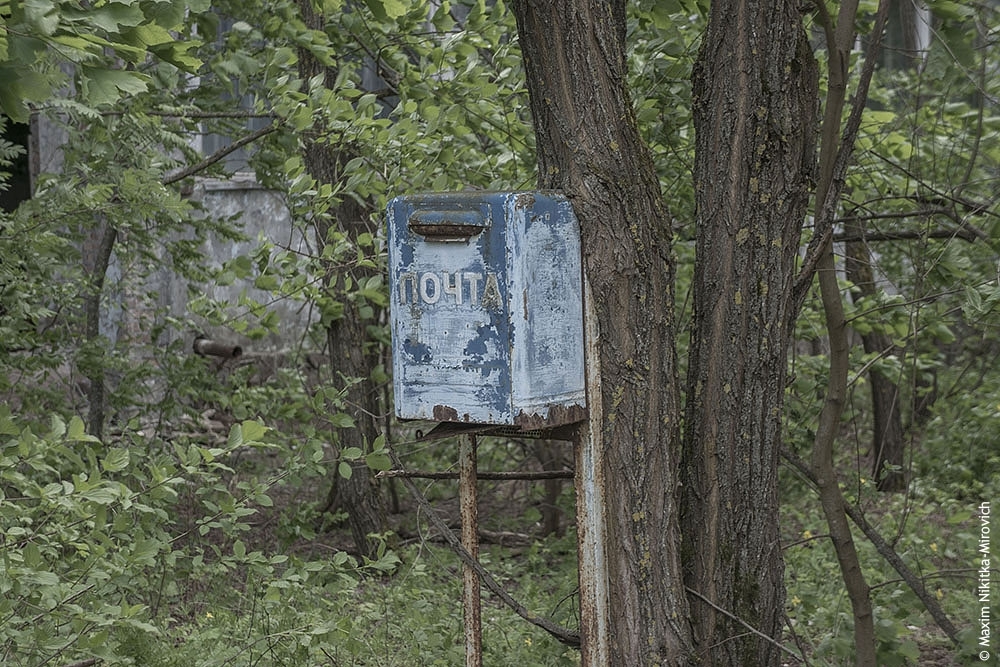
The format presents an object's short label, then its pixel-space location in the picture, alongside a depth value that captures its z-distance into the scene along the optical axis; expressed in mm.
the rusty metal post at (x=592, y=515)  5852
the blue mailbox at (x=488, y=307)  5551
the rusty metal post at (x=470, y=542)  6285
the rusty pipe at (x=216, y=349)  18842
